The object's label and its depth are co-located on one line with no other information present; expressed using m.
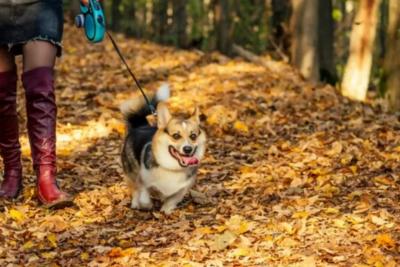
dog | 9.64
